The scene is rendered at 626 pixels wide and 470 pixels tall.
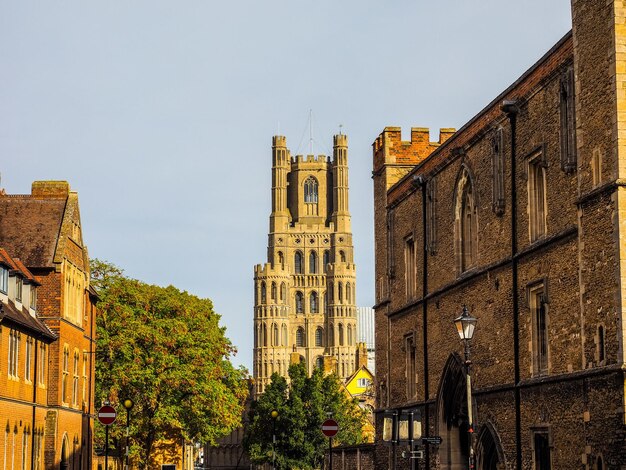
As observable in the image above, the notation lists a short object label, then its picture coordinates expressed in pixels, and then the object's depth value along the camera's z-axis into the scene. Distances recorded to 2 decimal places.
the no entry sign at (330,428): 48.00
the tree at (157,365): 67.25
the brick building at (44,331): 40.91
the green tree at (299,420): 97.56
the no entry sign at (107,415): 42.91
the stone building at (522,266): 26.41
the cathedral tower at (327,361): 160.70
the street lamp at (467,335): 26.78
